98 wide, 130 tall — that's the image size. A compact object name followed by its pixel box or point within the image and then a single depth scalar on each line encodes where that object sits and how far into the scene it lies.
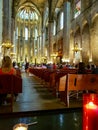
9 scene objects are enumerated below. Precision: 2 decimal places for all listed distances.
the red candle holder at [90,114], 0.51
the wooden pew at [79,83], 3.20
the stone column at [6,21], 11.58
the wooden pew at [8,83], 2.72
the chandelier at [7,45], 10.72
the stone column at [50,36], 18.52
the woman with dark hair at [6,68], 3.10
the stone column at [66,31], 12.23
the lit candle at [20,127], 0.60
